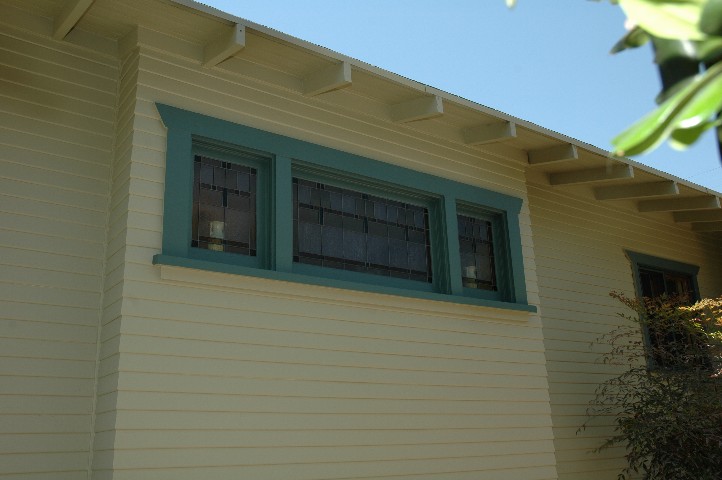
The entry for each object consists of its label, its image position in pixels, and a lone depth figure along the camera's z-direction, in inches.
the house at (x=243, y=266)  181.2
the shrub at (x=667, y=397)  263.3
